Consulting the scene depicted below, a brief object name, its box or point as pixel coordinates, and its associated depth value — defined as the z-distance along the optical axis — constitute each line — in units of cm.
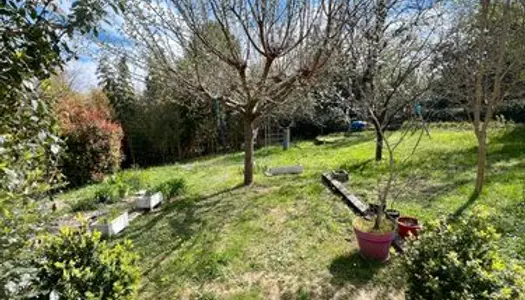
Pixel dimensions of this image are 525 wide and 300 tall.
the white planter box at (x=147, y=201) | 518
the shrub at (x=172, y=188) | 576
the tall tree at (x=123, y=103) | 1293
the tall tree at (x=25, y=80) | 120
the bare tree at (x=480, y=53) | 421
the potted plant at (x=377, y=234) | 302
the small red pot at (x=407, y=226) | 332
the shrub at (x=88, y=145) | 813
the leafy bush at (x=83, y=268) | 180
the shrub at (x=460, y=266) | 176
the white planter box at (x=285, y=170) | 699
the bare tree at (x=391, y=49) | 469
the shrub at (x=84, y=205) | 541
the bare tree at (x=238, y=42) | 421
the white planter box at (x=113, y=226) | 418
